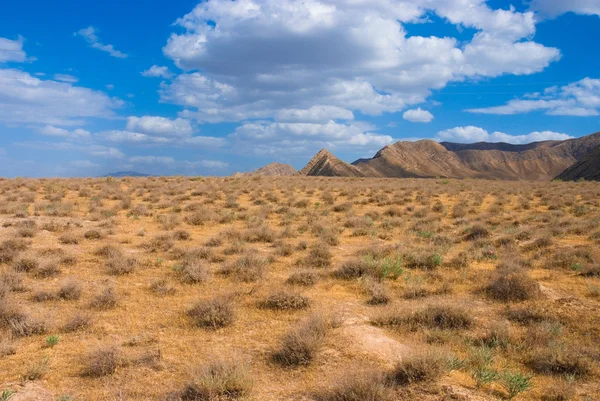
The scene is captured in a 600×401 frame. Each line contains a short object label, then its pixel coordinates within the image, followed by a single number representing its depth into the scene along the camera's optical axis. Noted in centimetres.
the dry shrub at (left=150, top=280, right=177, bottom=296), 834
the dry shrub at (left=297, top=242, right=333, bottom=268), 1059
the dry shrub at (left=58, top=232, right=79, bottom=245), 1225
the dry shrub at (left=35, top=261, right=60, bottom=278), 923
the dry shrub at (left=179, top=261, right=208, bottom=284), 905
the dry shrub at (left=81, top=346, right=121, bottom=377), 527
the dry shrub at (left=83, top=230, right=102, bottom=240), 1309
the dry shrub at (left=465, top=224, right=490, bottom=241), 1392
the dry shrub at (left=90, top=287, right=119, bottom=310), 758
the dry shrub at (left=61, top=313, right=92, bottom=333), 661
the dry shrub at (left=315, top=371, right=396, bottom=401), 445
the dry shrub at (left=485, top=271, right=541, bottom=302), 783
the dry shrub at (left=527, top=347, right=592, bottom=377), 532
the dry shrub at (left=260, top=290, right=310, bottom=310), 748
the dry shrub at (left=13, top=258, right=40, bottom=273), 946
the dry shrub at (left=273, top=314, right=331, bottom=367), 554
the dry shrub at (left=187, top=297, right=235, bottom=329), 678
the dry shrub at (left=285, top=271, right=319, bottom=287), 895
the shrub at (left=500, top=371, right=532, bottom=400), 474
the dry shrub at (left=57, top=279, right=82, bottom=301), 795
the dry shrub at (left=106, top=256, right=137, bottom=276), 962
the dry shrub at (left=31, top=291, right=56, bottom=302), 782
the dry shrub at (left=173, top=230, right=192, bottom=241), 1349
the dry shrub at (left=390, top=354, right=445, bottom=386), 487
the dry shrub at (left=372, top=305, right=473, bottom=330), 673
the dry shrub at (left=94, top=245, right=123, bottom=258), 1071
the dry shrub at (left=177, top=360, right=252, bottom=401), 465
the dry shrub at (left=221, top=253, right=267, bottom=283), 927
